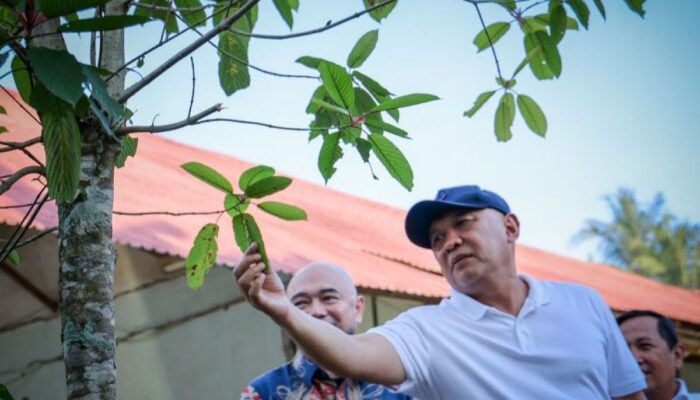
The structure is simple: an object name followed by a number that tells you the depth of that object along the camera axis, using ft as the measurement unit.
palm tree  74.69
